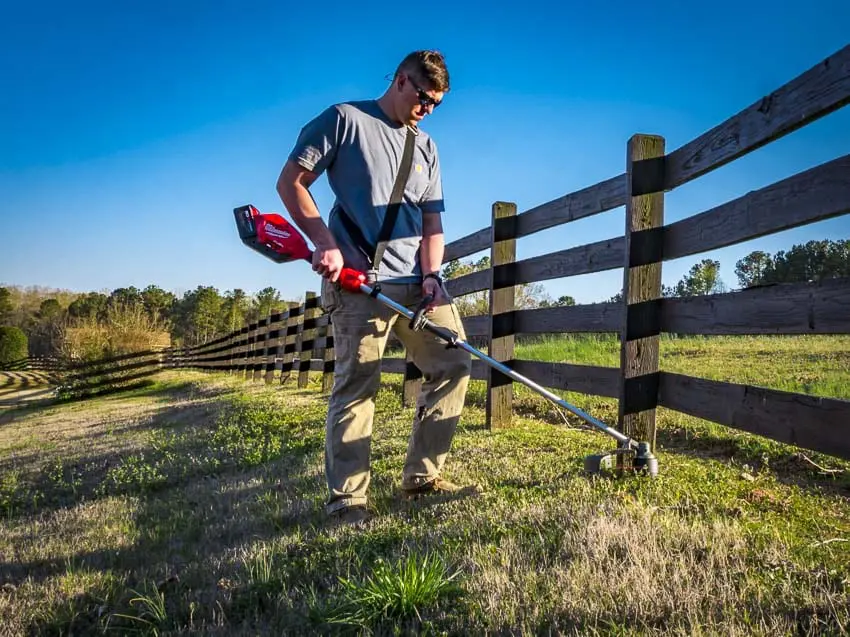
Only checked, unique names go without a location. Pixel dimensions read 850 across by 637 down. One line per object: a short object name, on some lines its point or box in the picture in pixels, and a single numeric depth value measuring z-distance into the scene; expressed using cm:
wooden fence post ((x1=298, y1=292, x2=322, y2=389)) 1090
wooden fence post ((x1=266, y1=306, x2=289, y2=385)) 1285
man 301
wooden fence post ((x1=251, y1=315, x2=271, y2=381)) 1498
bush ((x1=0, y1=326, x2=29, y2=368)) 5656
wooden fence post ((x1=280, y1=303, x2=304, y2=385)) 1202
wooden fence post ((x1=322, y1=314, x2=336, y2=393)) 940
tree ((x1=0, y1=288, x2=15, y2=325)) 7131
